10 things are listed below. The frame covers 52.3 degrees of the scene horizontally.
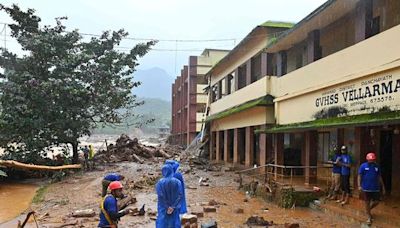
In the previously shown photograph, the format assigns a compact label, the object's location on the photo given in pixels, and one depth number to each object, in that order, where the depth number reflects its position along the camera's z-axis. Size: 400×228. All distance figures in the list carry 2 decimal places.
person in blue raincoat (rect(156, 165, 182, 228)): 7.75
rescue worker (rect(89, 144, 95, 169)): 28.58
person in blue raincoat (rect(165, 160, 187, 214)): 8.70
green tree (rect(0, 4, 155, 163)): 22.08
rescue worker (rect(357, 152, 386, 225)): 9.38
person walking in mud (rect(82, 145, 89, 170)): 26.24
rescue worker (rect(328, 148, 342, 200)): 11.73
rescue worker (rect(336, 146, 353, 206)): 11.45
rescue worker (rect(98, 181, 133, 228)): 6.12
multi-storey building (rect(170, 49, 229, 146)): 44.09
